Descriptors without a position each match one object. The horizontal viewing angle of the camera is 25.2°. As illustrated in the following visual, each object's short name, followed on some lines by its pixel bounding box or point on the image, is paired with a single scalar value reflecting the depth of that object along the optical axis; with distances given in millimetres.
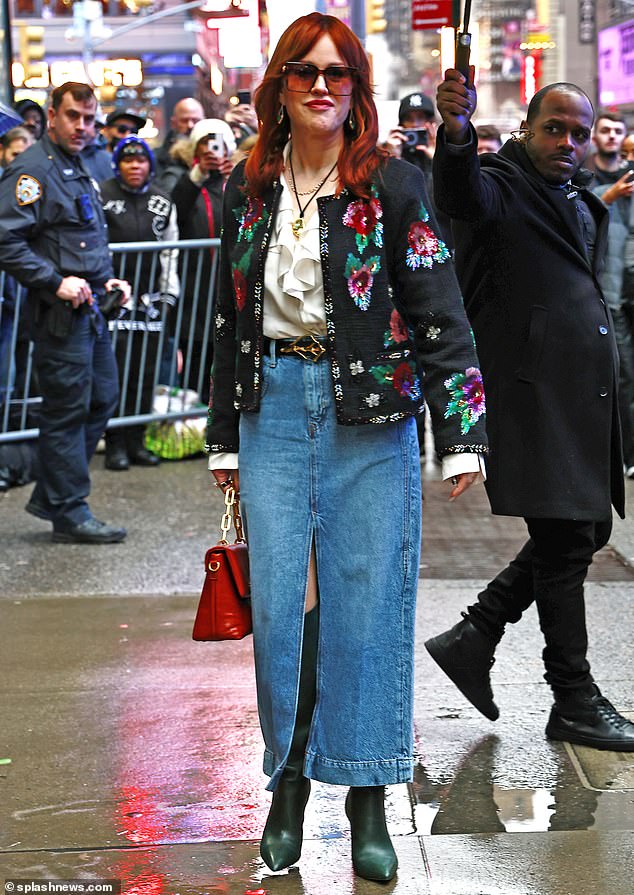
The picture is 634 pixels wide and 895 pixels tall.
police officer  7059
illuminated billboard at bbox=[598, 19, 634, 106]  24156
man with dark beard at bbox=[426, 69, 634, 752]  4301
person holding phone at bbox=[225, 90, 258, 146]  10977
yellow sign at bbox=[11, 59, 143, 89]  53375
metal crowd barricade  8828
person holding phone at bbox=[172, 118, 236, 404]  9859
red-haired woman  3463
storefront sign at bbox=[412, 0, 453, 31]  15922
